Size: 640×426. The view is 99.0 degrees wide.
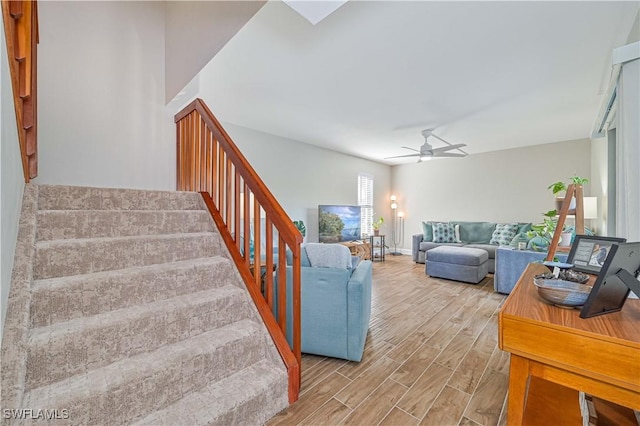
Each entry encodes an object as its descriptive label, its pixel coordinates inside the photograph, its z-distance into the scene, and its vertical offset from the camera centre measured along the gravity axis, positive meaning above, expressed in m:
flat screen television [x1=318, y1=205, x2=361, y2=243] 5.80 -0.29
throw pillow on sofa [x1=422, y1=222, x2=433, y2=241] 6.34 -0.51
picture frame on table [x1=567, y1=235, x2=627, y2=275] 1.31 -0.21
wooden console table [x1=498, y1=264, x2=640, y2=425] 0.83 -0.46
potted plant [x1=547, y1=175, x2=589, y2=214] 2.47 +0.21
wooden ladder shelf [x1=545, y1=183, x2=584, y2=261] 2.07 -0.02
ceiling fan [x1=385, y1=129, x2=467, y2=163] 4.46 +0.99
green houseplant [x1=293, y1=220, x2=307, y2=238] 5.20 -0.30
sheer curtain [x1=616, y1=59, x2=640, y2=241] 1.44 +0.35
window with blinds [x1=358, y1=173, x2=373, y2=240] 7.18 +0.25
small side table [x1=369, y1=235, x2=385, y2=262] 6.63 -0.96
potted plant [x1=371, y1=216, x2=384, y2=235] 6.95 -0.41
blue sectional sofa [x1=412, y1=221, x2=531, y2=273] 5.98 -0.61
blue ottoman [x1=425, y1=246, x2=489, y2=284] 4.50 -0.91
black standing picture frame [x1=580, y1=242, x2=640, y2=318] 0.95 -0.26
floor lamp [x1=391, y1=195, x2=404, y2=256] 8.00 -0.52
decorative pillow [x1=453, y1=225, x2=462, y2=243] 6.22 -0.50
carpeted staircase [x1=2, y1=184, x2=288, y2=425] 1.11 -0.56
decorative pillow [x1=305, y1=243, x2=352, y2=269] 2.20 -0.37
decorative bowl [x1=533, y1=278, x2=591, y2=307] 1.06 -0.33
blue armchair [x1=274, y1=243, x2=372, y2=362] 2.11 -0.78
